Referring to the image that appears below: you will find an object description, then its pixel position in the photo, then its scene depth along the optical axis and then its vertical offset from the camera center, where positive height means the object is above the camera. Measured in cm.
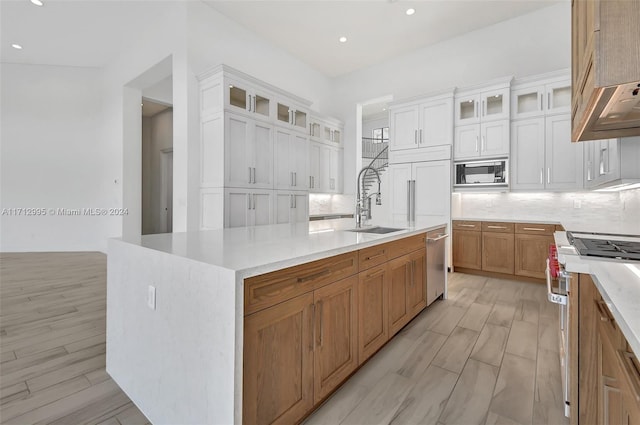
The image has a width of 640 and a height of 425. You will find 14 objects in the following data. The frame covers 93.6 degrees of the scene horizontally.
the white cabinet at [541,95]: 403 +162
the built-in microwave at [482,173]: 440 +57
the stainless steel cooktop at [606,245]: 127 -17
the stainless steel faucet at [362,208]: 284 +3
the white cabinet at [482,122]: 438 +135
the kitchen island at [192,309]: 110 -43
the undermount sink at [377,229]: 271 -17
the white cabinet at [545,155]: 399 +76
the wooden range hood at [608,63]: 91 +49
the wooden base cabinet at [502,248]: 404 -54
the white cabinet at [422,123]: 480 +148
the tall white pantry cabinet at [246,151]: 393 +86
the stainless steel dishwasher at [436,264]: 296 -56
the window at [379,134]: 1179 +310
